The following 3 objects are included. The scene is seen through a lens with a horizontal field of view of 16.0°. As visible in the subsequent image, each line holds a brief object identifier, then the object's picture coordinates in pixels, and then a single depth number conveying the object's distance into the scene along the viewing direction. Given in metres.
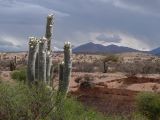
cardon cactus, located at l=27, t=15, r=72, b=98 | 22.41
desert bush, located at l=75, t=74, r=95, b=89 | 41.53
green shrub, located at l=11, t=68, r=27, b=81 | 36.69
